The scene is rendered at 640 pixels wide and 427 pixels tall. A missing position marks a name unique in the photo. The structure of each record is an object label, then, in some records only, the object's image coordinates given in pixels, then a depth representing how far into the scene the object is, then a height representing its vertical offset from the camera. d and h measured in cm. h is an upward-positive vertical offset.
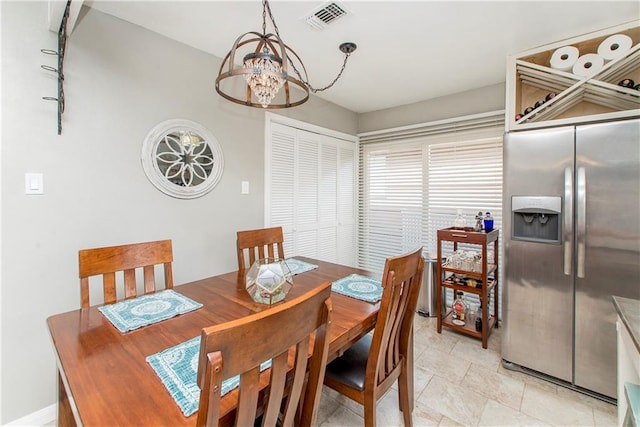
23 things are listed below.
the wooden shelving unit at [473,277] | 241 -68
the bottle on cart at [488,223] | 262 -15
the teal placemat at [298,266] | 199 -43
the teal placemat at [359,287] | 150 -46
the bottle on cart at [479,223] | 260 -14
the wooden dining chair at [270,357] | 58 -35
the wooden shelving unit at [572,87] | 183 +90
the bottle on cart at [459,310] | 269 -98
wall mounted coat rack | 161 +81
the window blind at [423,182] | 299 +31
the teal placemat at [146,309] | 120 -47
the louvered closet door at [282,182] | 284 +27
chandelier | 122 +60
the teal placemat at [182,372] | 76 -50
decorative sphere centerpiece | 140 -37
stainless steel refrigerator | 172 -26
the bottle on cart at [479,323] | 255 -106
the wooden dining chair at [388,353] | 122 -74
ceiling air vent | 174 +124
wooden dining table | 73 -50
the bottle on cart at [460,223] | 274 -15
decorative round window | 203 +38
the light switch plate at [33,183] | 158 +14
